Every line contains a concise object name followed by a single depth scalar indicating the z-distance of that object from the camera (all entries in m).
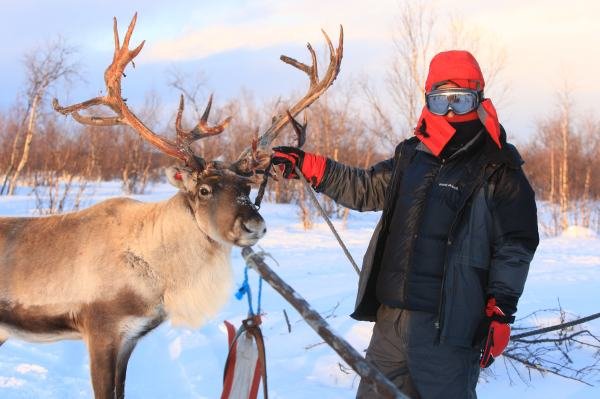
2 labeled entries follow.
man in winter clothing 2.67
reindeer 3.84
